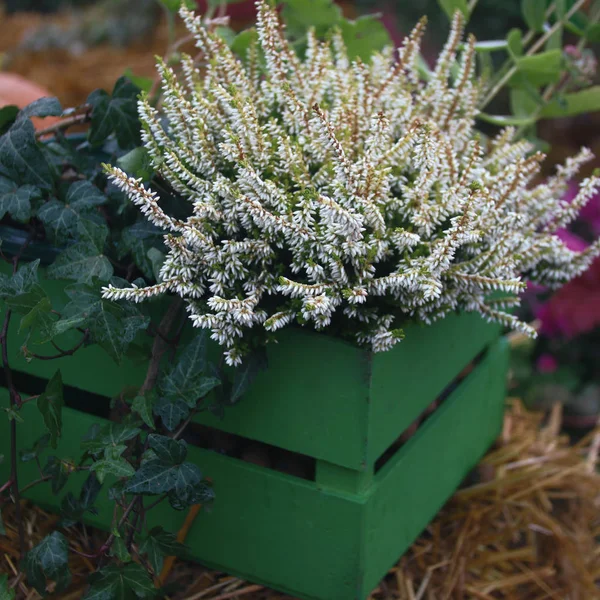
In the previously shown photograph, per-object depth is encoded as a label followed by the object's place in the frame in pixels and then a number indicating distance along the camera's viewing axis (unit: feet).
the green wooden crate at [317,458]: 2.92
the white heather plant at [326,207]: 2.59
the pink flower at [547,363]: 6.30
